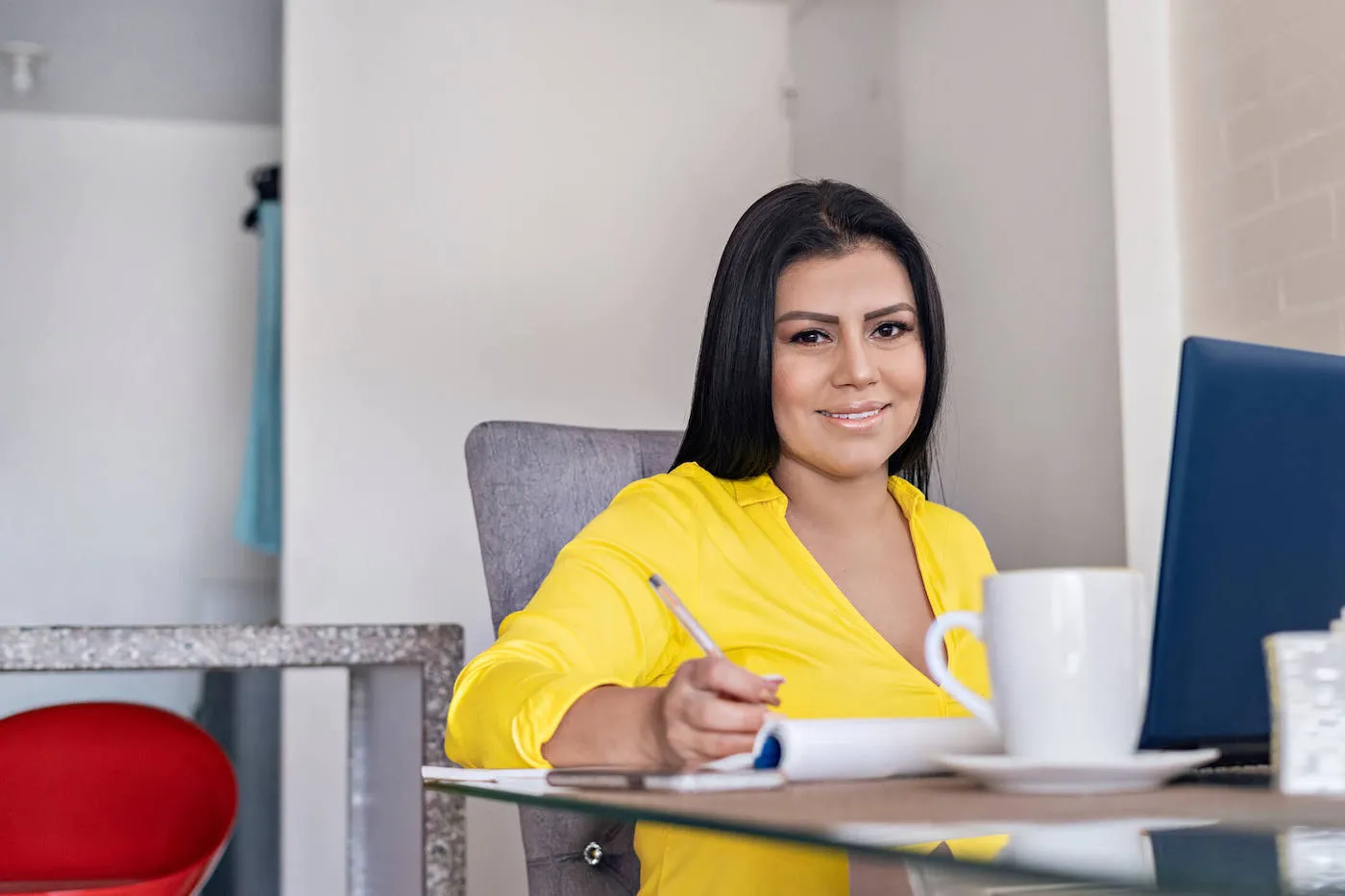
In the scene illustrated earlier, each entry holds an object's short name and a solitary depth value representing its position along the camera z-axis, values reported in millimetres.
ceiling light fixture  3900
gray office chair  1521
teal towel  3736
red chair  1852
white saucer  686
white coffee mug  716
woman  1302
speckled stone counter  1601
